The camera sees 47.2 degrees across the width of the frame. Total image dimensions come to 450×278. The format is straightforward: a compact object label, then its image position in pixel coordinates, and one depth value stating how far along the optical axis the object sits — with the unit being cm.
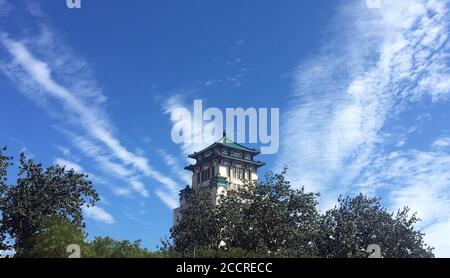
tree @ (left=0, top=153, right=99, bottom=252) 4562
